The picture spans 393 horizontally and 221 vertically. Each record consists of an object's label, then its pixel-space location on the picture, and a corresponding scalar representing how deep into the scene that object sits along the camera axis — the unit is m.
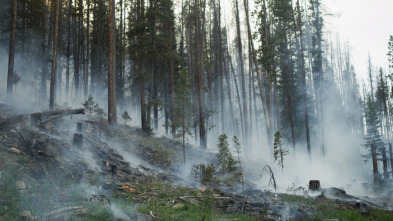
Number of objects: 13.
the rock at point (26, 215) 6.18
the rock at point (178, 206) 8.68
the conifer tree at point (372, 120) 26.77
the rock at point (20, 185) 7.43
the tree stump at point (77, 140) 12.01
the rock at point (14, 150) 9.24
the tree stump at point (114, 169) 10.84
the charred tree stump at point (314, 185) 13.60
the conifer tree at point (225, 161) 15.78
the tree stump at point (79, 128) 13.77
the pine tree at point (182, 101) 18.83
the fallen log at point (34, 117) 10.74
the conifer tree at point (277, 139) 16.57
